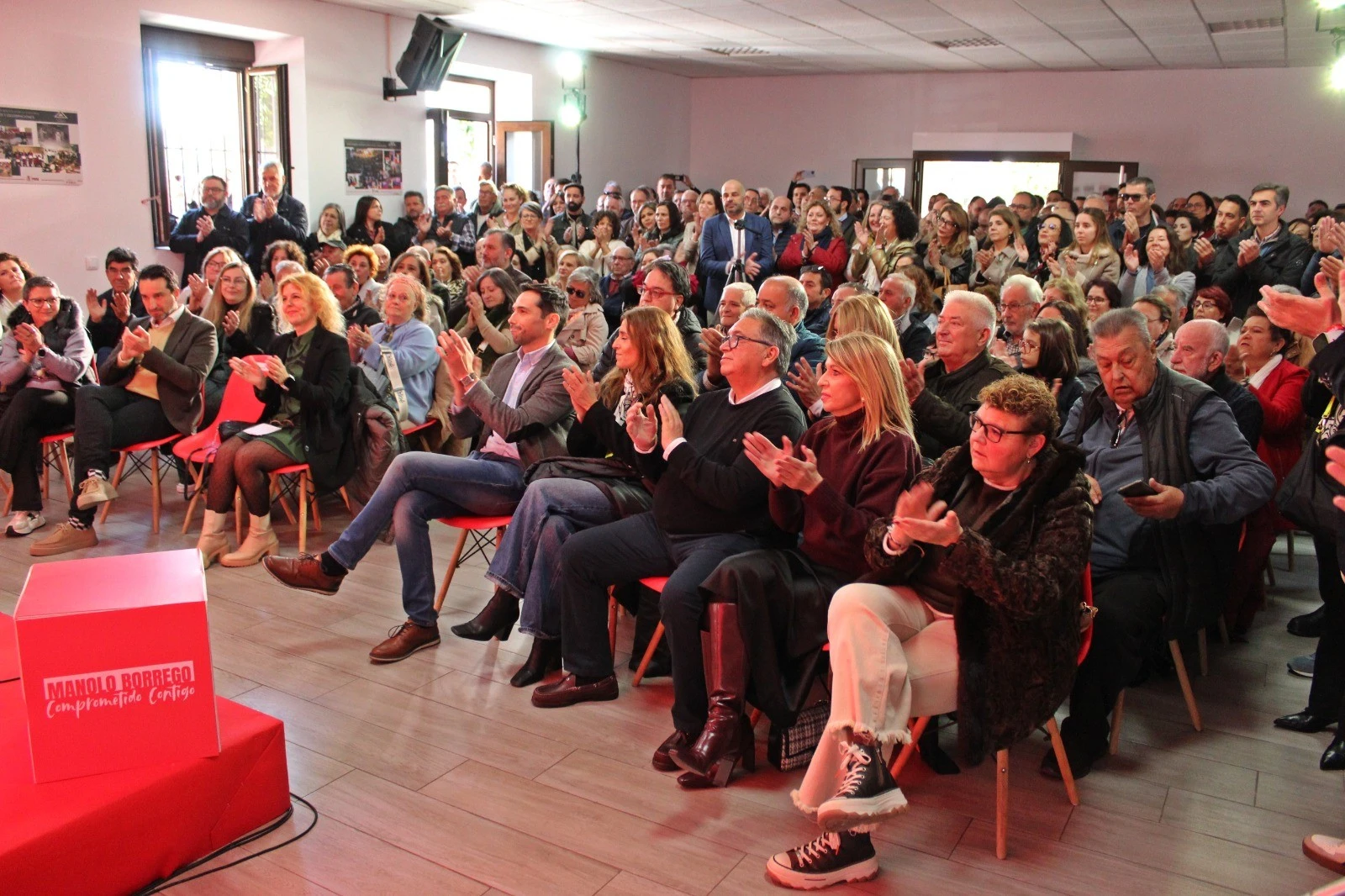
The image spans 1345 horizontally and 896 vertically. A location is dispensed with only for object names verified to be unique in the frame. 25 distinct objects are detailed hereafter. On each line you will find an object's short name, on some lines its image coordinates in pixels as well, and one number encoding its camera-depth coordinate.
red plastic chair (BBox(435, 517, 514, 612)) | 3.59
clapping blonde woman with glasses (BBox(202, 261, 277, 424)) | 5.21
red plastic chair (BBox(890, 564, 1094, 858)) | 2.42
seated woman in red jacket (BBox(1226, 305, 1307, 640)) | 3.72
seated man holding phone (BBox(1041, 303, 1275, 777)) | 2.78
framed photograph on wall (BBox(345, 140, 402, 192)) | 10.06
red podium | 2.17
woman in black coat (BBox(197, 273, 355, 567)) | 4.31
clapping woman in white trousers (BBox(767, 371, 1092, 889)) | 2.29
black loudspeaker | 9.85
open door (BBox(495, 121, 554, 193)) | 12.25
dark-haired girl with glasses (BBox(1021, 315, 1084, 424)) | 3.71
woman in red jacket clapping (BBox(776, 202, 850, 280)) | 6.76
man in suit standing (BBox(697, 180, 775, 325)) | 6.95
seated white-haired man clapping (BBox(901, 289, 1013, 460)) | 3.48
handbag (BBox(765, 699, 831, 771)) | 2.75
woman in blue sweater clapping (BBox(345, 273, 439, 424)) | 4.76
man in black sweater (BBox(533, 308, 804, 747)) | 2.94
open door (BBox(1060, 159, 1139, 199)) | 12.84
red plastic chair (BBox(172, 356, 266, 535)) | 4.60
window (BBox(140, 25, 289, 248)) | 8.81
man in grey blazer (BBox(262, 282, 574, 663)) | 3.52
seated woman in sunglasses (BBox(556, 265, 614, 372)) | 5.24
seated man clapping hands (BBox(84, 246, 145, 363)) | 5.74
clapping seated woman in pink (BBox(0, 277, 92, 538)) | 4.78
